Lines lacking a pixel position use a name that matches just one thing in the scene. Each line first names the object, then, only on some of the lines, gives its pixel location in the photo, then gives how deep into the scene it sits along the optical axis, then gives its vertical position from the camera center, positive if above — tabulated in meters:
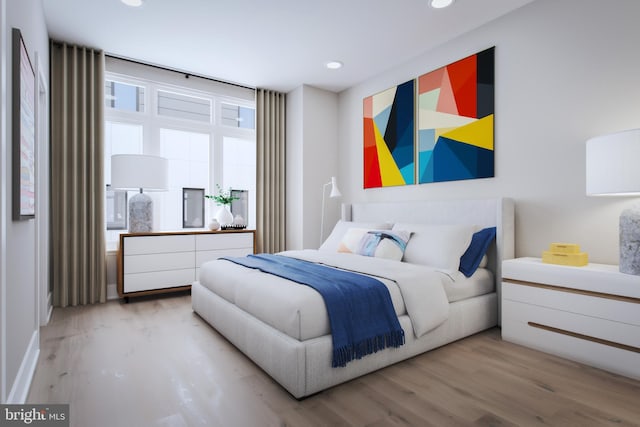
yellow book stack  2.34 -0.29
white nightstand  2.04 -0.64
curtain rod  3.96 +1.71
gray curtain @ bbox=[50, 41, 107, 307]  3.49 +0.38
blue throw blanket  1.92 -0.58
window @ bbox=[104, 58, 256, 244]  4.06 +0.98
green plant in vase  4.40 +0.03
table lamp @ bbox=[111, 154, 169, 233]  3.63 +0.35
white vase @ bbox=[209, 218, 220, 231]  4.30 -0.15
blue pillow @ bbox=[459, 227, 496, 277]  2.80 -0.31
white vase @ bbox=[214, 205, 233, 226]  4.40 -0.05
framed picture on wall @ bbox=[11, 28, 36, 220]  1.70 +0.42
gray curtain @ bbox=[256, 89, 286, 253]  4.77 +0.56
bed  1.87 -0.56
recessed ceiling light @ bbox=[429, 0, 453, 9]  2.81 +1.66
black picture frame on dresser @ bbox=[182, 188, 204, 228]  4.49 +0.07
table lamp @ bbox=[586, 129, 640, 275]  1.94 +0.20
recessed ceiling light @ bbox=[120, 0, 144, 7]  2.81 +1.68
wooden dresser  3.66 -0.48
